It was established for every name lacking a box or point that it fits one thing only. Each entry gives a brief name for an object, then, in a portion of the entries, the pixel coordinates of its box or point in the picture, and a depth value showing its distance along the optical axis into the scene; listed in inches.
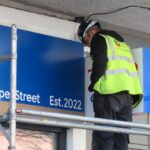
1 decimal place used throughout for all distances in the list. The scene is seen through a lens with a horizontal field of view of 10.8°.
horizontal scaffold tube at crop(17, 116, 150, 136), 242.6
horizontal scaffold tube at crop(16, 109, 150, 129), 237.8
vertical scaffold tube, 232.8
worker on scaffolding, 279.7
